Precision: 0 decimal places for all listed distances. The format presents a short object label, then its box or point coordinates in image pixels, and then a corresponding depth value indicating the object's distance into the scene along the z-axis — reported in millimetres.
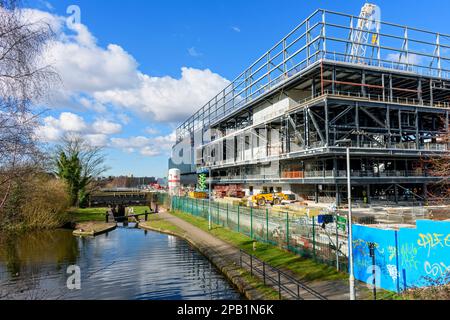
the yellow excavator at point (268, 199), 46188
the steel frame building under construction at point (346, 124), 45938
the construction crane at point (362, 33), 48959
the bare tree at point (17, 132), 7285
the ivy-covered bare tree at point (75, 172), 54938
